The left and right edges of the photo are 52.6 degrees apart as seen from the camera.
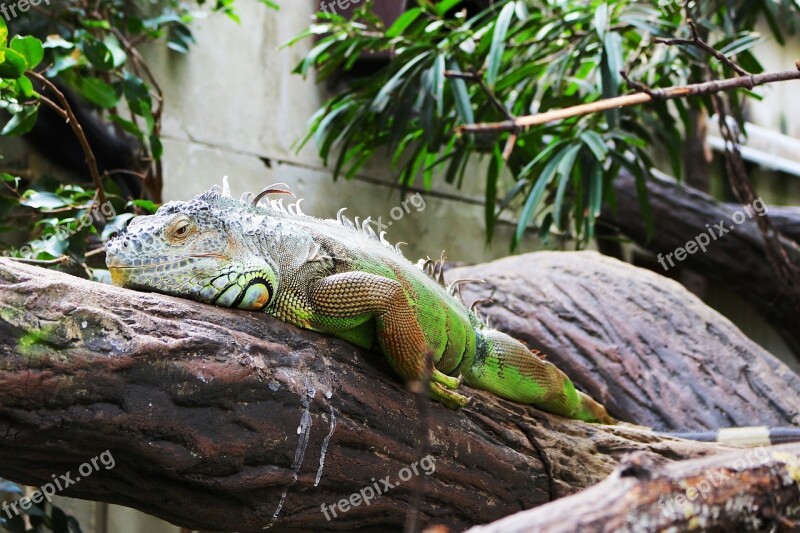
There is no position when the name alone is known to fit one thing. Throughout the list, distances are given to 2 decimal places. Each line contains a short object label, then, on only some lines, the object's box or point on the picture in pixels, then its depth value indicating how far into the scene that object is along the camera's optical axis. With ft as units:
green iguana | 9.68
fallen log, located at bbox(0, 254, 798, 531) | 8.16
